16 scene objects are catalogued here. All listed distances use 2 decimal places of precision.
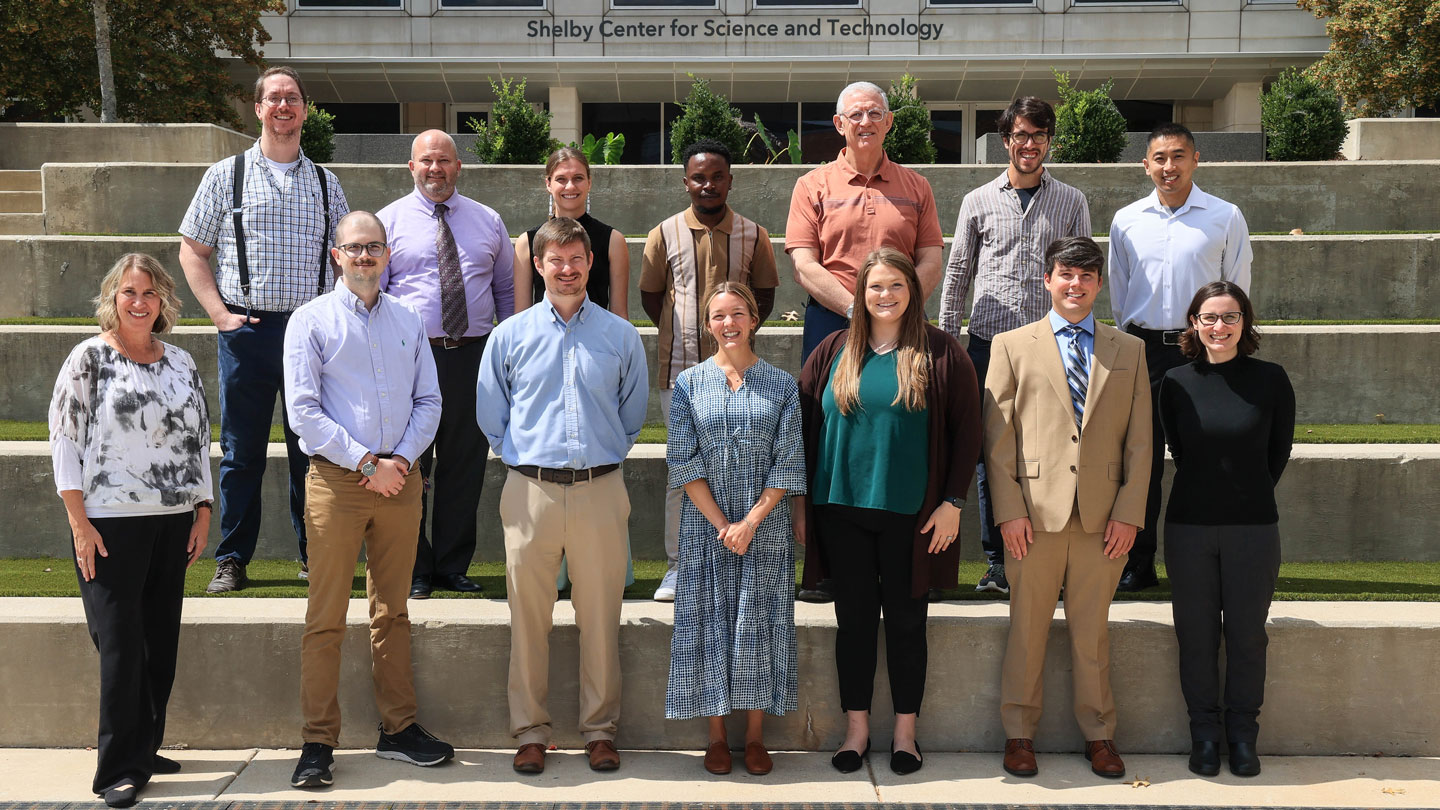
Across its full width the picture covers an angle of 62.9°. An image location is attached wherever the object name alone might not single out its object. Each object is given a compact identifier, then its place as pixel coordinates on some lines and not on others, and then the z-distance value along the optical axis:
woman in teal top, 4.47
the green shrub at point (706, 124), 11.55
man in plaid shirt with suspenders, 5.32
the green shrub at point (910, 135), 11.70
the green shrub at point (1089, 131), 11.57
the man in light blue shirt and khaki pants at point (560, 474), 4.54
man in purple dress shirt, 5.33
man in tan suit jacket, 4.52
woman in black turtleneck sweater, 4.55
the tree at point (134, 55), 17.12
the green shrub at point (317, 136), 12.95
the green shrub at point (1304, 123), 11.41
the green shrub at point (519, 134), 11.65
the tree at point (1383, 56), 16.53
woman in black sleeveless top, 5.30
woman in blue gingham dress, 4.51
